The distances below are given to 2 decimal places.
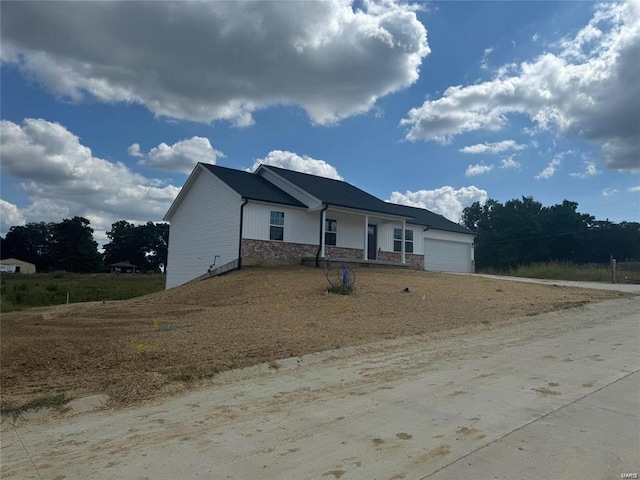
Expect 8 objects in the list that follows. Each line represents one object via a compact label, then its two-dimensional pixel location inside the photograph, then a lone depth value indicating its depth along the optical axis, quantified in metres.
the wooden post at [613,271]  21.03
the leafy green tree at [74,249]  71.25
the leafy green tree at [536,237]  51.53
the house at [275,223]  20.25
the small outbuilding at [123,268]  74.56
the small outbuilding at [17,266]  72.88
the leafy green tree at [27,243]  86.44
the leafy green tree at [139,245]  83.25
